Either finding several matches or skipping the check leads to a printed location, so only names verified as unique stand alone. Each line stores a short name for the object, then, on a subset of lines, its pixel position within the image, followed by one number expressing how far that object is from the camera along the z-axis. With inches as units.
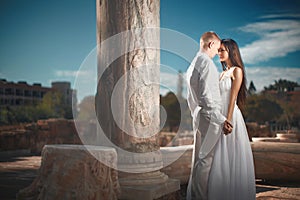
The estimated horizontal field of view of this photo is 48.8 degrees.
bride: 130.3
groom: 127.7
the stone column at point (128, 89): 166.7
